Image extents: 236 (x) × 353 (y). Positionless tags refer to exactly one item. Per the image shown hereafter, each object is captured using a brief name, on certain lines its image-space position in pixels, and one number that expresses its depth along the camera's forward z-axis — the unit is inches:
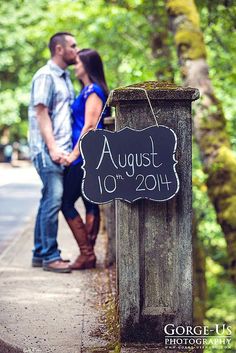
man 409.3
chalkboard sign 268.7
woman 404.4
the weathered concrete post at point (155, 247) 272.5
